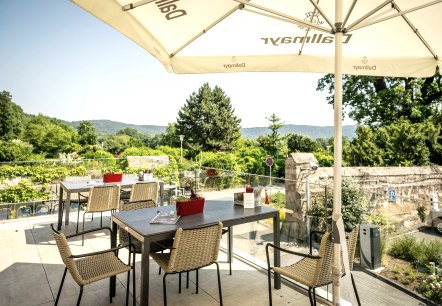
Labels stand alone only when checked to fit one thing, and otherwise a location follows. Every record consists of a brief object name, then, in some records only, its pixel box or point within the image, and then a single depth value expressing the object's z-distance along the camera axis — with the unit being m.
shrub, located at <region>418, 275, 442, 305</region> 2.61
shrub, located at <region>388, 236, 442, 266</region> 3.16
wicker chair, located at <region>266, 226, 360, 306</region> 2.03
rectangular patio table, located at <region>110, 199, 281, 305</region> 2.10
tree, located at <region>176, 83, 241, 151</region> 41.22
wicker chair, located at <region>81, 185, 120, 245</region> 4.37
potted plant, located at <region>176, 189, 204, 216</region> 2.68
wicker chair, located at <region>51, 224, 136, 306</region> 2.05
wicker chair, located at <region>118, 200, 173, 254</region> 2.78
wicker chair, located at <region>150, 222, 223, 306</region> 2.17
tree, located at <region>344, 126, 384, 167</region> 12.93
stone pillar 3.52
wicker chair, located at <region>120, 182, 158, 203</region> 4.71
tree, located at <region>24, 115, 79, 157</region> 39.75
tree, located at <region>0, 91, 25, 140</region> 46.94
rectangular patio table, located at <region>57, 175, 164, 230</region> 4.41
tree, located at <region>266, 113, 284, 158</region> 30.04
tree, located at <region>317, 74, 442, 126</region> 14.05
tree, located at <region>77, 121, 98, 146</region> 45.69
